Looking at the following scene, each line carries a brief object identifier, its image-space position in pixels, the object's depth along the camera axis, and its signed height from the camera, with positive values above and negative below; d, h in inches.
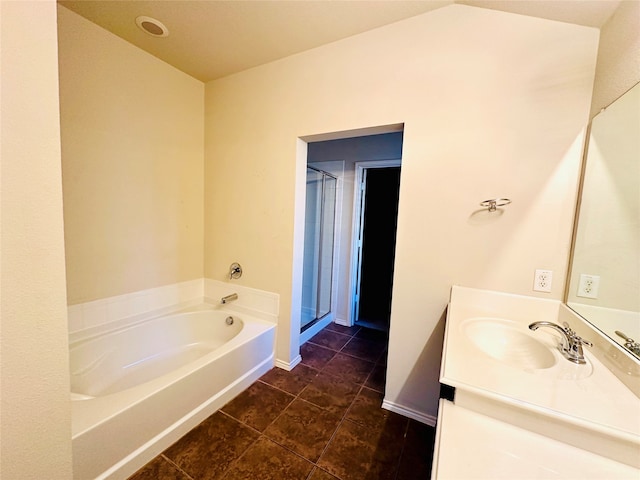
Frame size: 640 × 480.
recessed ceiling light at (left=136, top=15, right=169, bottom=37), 65.7 +50.2
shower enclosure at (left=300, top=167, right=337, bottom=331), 113.4 -12.0
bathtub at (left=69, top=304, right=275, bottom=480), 47.0 -42.1
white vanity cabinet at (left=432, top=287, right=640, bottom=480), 26.0 -22.0
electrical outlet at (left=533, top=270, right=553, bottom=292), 54.0 -10.5
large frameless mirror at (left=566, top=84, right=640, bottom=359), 38.4 +0.7
